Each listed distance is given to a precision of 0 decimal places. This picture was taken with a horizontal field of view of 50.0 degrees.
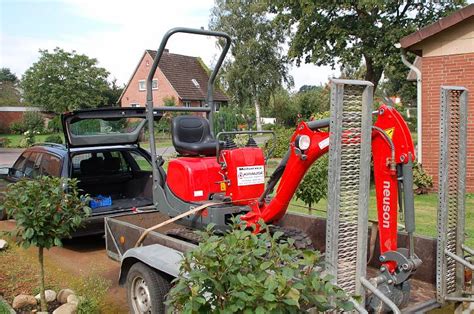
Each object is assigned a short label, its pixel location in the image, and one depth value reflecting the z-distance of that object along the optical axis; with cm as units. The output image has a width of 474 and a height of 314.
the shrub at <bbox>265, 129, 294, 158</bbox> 2064
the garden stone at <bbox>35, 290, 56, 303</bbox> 532
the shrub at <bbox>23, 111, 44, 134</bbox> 4863
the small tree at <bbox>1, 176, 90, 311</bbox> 480
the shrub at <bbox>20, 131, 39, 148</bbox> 3300
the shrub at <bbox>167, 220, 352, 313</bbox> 255
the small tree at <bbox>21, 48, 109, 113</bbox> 5897
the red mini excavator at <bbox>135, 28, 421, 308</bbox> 368
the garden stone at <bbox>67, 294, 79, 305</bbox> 499
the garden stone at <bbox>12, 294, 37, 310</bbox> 508
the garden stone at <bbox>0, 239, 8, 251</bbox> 747
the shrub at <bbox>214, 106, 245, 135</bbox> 3727
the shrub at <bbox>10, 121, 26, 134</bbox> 4989
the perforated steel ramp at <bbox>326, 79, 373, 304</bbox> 324
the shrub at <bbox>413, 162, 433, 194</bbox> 1124
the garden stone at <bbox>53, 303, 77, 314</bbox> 477
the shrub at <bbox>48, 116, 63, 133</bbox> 4638
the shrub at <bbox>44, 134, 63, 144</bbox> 3045
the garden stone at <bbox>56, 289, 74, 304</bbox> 530
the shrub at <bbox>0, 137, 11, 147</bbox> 3489
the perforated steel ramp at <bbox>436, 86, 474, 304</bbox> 400
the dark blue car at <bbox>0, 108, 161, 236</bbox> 707
